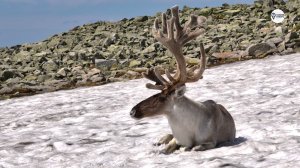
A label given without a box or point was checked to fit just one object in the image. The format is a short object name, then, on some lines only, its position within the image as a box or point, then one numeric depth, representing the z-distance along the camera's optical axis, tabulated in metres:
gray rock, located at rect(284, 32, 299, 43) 28.07
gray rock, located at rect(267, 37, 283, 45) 28.30
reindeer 9.99
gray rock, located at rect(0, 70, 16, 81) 27.62
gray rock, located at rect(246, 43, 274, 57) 27.08
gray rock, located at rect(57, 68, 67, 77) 27.55
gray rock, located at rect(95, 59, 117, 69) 29.89
